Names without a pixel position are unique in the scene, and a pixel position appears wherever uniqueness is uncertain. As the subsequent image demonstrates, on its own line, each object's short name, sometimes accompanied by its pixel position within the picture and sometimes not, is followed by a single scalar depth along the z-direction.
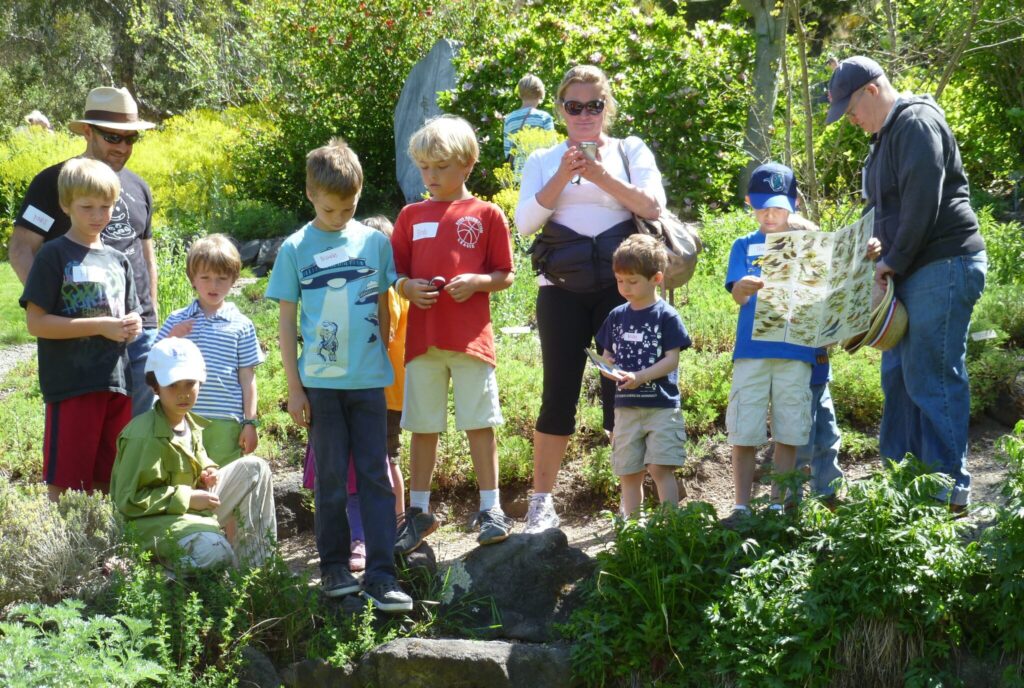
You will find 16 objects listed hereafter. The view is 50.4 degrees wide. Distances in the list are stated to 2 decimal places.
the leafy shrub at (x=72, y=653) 3.55
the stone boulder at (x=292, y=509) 5.71
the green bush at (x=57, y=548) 4.21
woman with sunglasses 4.46
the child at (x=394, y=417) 4.84
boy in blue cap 4.61
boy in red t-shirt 4.38
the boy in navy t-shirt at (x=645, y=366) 4.38
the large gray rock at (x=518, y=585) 4.39
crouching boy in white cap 4.24
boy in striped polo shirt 4.70
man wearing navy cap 4.16
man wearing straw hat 4.82
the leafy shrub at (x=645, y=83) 11.67
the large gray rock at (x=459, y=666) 4.00
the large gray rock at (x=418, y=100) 12.59
